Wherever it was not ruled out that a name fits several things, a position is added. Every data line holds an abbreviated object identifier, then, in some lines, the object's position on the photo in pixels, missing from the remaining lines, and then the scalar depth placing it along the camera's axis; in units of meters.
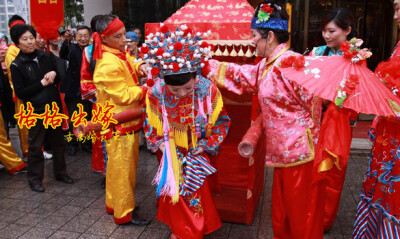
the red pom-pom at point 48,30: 4.02
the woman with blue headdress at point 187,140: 2.43
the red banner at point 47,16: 3.95
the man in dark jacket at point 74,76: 4.77
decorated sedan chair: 2.92
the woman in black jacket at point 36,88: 3.73
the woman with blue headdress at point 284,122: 2.26
